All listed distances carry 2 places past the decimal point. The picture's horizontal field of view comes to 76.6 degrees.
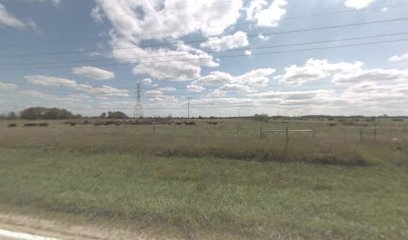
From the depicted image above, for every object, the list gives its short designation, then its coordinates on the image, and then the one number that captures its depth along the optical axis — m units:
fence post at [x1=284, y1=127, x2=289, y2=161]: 14.11
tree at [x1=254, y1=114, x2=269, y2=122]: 97.98
